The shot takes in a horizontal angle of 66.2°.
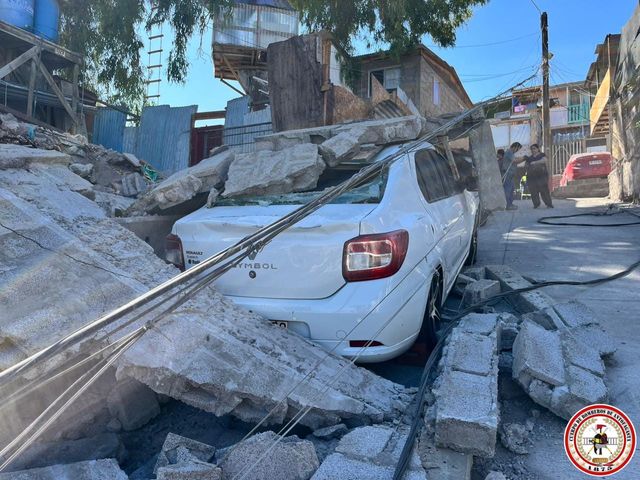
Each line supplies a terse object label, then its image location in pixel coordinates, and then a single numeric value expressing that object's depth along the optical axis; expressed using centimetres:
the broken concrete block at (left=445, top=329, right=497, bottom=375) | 271
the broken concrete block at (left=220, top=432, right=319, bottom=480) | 208
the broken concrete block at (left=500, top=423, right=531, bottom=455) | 251
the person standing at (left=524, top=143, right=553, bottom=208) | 1250
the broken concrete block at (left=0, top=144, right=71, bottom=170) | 371
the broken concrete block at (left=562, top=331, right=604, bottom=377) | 300
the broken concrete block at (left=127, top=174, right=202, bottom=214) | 416
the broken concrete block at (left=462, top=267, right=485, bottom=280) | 519
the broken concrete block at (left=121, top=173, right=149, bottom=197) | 744
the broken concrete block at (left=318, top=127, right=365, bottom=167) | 395
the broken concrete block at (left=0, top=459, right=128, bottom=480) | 197
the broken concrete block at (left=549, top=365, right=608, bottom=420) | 265
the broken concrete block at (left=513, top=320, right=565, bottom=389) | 276
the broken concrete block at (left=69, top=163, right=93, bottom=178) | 809
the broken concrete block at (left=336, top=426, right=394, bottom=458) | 215
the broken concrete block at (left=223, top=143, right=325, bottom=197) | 369
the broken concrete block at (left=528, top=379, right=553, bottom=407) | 271
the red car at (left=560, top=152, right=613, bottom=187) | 1805
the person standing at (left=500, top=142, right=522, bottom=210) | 1163
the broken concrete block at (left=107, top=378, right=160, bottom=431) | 268
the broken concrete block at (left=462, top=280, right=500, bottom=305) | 444
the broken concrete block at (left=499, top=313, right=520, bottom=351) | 344
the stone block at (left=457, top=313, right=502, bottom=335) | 320
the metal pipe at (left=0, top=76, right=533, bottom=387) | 155
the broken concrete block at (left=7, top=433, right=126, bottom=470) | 234
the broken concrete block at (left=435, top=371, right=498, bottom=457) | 217
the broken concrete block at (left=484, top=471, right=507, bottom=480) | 209
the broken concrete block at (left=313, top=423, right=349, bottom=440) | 242
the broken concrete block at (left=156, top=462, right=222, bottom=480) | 192
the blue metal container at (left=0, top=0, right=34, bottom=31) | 1323
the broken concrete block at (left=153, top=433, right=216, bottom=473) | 213
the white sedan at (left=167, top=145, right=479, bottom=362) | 290
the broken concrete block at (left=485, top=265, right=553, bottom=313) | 407
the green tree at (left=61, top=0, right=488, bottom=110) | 1644
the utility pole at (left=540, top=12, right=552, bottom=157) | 1873
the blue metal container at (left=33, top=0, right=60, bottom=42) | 1432
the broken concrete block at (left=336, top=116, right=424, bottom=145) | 427
